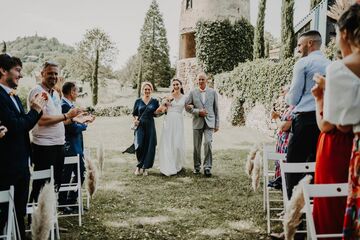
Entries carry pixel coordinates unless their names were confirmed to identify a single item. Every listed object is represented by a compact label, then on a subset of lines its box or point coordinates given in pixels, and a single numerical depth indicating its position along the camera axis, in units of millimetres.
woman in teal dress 8594
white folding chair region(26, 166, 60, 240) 4020
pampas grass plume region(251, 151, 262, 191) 5445
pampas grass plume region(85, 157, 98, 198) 5219
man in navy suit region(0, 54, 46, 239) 3461
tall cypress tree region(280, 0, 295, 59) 16578
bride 8828
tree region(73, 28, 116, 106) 39344
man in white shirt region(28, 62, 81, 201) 4574
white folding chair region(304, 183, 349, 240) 2775
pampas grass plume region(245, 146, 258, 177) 6133
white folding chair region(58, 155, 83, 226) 5246
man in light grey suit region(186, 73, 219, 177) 8562
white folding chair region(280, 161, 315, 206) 3827
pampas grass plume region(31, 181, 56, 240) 2664
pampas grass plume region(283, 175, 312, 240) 2629
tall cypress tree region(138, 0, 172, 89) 46906
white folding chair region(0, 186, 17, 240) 2904
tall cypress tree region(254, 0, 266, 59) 21219
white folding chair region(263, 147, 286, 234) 5176
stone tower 25859
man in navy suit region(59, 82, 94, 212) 5754
